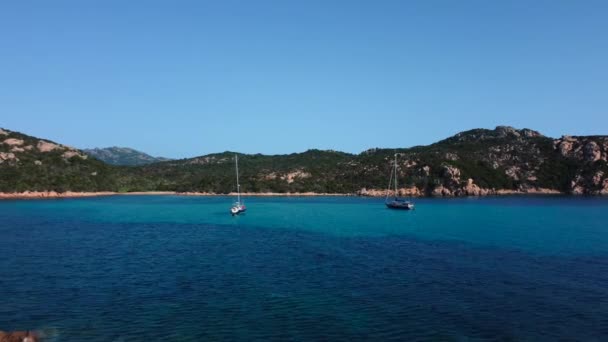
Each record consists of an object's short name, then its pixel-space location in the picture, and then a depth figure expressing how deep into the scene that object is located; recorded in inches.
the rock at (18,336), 899.4
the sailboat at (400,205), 4842.5
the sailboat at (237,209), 4119.1
